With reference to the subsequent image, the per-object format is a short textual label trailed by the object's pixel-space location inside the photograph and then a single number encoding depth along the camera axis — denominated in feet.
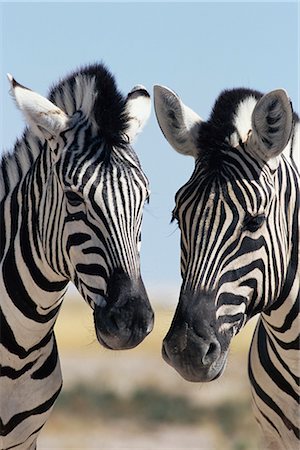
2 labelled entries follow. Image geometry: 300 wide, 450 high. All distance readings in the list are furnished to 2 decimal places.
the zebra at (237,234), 44.80
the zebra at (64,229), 48.52
